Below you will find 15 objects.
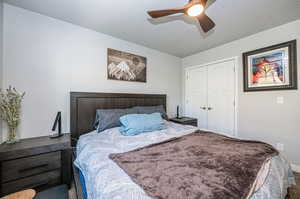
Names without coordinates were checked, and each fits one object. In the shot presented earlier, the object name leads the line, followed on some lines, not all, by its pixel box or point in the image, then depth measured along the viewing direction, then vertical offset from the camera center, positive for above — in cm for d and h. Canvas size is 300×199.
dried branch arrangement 161 -12
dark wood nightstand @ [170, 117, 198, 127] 317 -49
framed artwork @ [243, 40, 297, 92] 221 +59
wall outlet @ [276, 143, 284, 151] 231 -81
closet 298 +12
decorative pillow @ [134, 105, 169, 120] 249 -18
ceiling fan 134 +98
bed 82 -50
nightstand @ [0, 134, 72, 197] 140 -73
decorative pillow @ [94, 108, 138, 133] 204 -28
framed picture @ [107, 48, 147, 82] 256 +71
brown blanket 74 -49
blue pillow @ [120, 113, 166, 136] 186 -34
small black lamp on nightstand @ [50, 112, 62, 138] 187 -34
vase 161 -43
